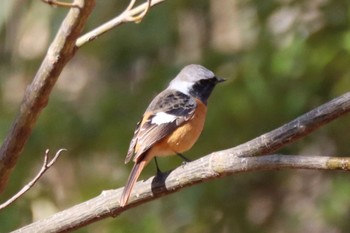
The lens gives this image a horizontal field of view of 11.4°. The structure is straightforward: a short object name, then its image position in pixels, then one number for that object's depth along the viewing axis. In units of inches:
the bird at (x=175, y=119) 333.1
